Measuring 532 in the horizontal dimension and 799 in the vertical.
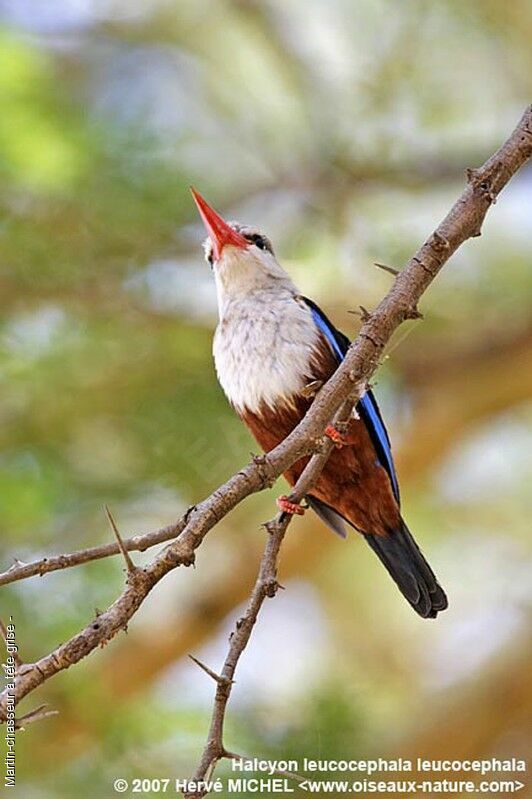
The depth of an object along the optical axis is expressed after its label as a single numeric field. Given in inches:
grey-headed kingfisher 276.2
